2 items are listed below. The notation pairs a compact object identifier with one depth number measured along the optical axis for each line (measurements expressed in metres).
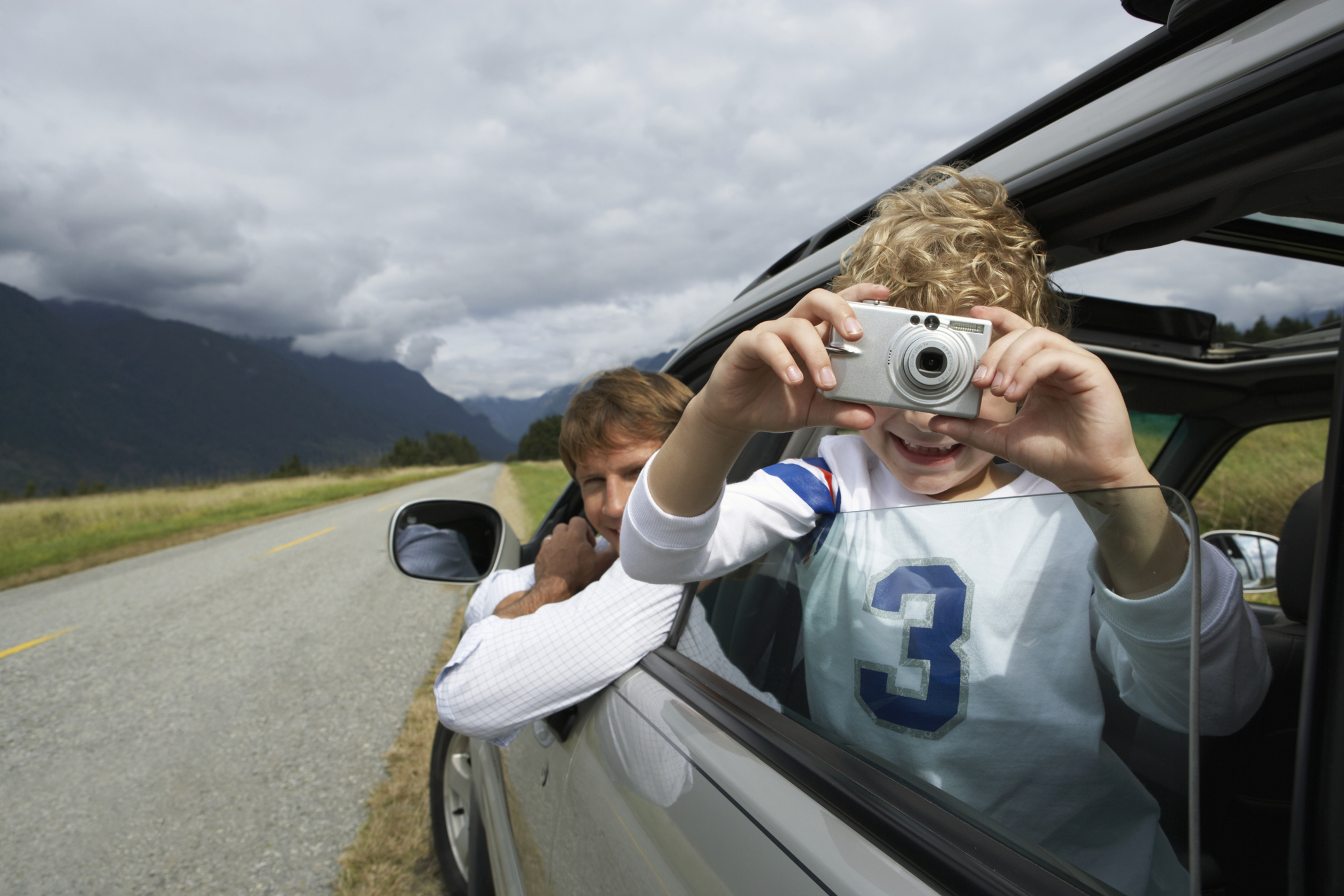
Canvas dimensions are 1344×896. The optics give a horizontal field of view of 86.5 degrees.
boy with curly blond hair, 0.65
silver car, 0.58
